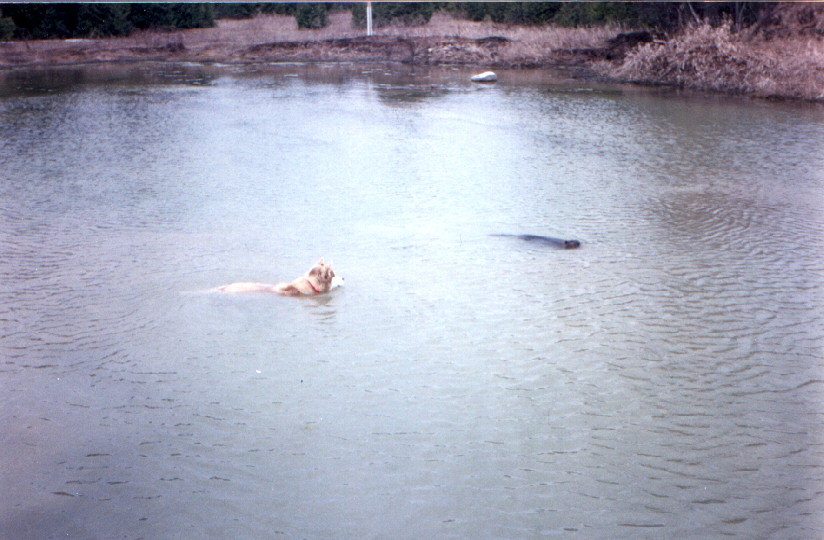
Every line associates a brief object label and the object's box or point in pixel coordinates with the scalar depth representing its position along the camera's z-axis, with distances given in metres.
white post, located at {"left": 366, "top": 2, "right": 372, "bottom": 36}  46.03
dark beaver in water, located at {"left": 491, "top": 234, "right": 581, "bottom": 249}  11.50
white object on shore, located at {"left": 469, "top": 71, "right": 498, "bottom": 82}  32.06
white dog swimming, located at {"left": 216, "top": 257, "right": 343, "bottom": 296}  9.59
